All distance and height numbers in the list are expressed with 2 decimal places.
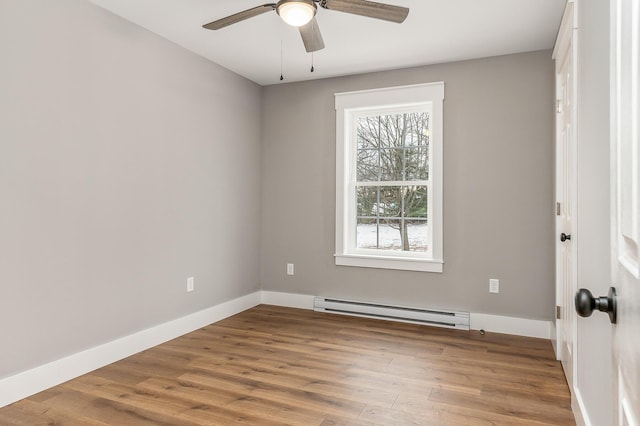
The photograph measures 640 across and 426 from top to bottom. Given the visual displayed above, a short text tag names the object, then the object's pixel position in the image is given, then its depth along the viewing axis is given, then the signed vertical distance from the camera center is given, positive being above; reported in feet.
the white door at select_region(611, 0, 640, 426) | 2.02 +0.04
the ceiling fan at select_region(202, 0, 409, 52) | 7.29 +3.65
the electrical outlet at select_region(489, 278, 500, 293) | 12.35 -2.10
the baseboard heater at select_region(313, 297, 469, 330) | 12.59 -3.15
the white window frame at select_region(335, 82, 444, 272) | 13.00 +1.44
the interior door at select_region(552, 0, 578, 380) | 7.38 +1.38
